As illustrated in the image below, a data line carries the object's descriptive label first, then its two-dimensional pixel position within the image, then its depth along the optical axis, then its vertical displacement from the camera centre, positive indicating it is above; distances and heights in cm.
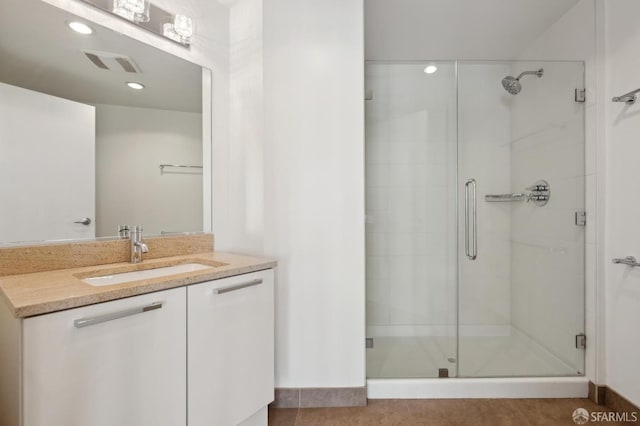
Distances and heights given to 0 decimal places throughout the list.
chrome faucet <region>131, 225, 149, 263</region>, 144 -18
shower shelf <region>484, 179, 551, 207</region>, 214 +12
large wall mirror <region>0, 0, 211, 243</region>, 116 +39
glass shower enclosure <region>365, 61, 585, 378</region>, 205 -1
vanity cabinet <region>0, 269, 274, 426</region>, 82 -53
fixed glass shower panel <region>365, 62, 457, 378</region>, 212 +2
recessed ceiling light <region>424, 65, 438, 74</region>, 208 +105
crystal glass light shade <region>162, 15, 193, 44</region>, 162 +106
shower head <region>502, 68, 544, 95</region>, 218 +99
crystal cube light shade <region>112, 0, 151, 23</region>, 142 +104
